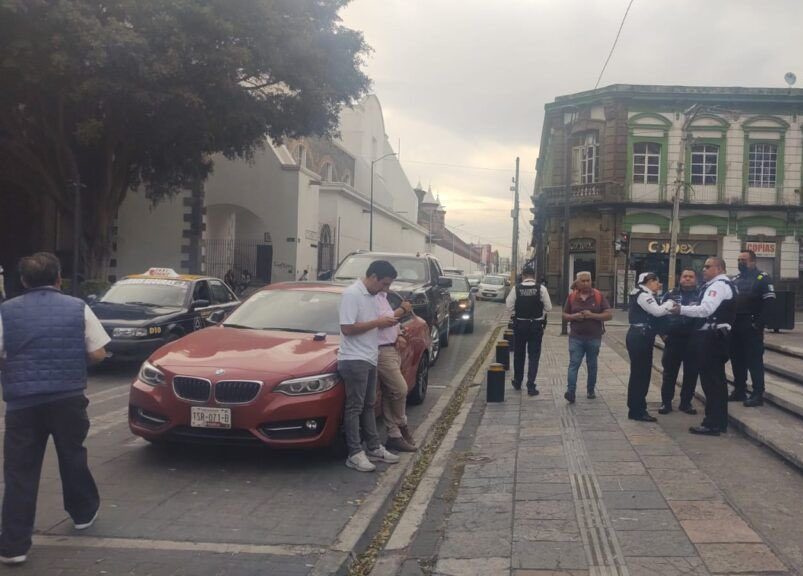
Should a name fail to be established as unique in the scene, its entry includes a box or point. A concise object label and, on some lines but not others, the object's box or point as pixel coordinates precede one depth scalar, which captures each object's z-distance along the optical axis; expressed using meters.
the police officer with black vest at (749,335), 8.45
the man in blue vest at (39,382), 4.35
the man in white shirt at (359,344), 6.37
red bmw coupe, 6.14
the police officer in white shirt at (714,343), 7.44
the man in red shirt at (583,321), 9.31
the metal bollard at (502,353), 11.49
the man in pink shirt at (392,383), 6.80
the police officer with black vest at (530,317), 10.20
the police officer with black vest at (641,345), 8.23
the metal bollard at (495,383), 9.63
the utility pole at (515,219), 48.86
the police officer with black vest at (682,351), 8.62
